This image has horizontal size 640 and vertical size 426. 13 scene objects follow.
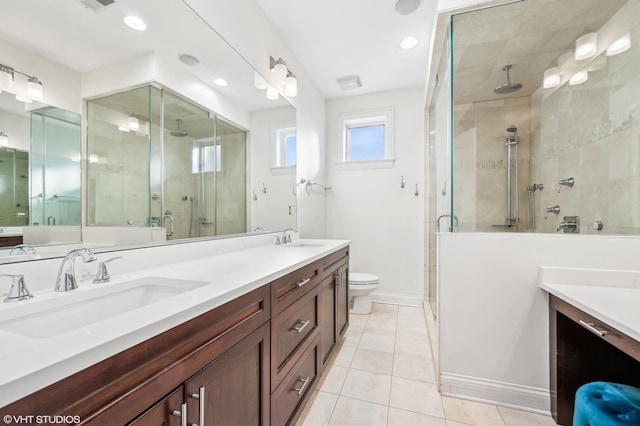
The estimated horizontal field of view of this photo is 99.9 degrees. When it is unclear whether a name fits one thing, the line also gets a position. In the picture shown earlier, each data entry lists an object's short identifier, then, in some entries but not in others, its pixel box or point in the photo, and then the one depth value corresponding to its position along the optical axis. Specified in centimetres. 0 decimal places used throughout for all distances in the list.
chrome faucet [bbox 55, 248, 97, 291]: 83
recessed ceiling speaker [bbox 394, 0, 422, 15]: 195
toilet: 277
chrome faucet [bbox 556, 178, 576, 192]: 208
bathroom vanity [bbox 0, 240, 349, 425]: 49
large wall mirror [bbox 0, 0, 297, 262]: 85
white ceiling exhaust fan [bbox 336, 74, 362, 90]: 295
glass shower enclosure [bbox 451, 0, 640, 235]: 167
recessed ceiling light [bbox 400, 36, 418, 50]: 236
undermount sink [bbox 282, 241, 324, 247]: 221
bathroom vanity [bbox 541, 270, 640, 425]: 125
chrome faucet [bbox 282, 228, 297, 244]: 231
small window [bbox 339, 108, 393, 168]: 325
